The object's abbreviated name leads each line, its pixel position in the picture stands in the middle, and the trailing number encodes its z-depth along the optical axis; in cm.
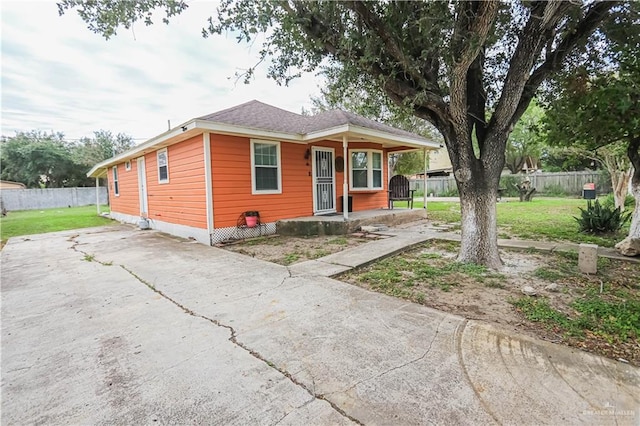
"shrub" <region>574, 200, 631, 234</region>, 650
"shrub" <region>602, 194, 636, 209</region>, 1112
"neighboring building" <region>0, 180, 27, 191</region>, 2767
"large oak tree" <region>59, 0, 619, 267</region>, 353
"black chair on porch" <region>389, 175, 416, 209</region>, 1053
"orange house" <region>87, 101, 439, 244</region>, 679
